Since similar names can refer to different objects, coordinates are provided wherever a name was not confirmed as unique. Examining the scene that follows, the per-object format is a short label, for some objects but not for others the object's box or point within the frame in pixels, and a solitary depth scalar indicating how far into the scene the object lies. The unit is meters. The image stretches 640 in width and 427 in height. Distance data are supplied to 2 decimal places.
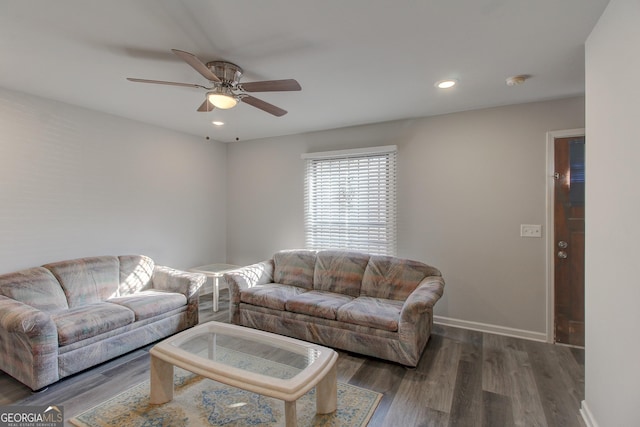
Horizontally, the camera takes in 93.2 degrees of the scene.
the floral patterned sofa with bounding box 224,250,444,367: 2.70
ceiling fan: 2.12
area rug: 1.98
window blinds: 3.91
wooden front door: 3.01
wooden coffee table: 1.73
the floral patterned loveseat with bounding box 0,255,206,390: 2.27
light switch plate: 3.17
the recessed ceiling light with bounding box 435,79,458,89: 2.66
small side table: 4.16
